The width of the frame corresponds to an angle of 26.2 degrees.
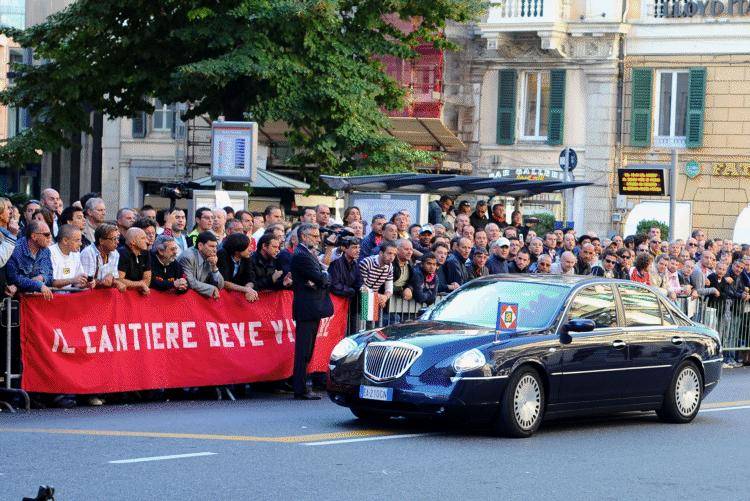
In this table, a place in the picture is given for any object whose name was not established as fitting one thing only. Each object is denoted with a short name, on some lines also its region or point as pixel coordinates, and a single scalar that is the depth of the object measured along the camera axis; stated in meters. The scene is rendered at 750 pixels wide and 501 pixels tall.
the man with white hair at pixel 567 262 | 21.36
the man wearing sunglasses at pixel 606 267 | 22.77
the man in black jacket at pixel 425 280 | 19.52
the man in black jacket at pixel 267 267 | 18.50
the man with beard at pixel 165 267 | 17.28
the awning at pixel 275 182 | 33.62
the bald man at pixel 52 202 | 18.52
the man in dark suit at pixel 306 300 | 17.72
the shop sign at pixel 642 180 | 32.75
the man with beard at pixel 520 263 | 21.62
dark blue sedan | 14.40
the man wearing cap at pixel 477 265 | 20.92
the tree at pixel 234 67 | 31.89
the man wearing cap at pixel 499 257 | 21.61
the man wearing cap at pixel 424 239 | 21.73
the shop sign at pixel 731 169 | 42.75
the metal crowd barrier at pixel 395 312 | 19.55
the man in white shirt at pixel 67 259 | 16.22
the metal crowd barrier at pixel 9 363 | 15.89
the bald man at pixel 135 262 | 16.83
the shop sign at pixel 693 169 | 43.28
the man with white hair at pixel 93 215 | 18.61
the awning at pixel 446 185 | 25.73
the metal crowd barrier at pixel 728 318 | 25.25
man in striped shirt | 19.23
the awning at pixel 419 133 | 43.69
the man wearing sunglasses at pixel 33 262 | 15.96
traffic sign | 33.38
